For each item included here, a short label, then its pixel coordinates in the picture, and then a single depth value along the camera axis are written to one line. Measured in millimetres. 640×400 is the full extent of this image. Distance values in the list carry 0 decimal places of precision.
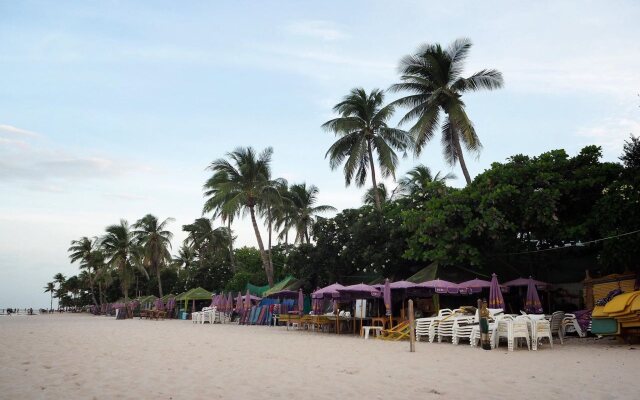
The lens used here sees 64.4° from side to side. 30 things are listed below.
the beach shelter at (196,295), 36781
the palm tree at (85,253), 66500
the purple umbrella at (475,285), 18000
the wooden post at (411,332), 12230
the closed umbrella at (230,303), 31519
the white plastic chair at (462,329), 14461
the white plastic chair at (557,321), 14742
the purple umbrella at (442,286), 17578
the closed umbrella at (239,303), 29469
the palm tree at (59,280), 109312
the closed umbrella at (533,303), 17617
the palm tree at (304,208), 39562
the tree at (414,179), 36219
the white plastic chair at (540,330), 12695
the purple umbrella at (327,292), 19744
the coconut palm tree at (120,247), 50188
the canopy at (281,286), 28844
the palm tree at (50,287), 118312
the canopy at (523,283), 19183
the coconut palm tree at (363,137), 28609
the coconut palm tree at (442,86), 23797
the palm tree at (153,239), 48719
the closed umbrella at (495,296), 16500
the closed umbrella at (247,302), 28641
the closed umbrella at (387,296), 17781
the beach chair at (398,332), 16453
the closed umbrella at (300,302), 23659
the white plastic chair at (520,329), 12531
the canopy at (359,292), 18750
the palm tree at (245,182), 33219
